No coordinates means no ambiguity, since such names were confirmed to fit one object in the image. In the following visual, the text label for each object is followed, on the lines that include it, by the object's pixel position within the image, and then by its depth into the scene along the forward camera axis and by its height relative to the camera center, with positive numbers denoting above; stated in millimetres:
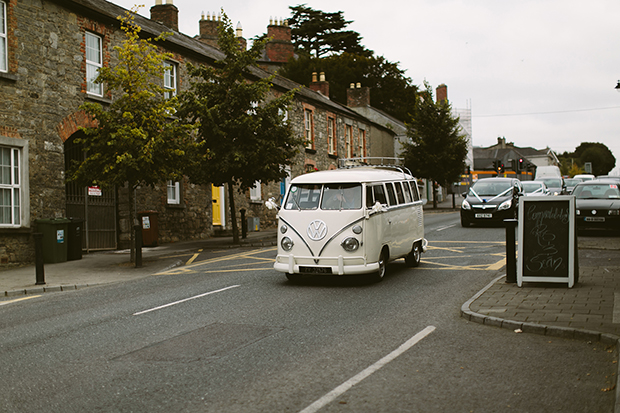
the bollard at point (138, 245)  14578 -1257
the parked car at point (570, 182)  39375 +463
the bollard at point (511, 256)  10137 -1152
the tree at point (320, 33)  64250 +17716
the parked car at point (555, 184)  29964 +262
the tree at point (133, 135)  14289 +1465
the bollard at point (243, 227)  21723 -1276
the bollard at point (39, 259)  12053 -1300
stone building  15719 +2014
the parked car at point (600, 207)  17781 -570
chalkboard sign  9398 -828
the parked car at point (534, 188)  24812 +59
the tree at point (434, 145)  41906 +3254
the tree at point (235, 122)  19016 +2322
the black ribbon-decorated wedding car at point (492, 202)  20812 -432
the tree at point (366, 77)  53906 +10831
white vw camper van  10305 -603
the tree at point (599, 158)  137500 +7122
